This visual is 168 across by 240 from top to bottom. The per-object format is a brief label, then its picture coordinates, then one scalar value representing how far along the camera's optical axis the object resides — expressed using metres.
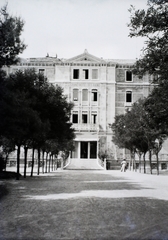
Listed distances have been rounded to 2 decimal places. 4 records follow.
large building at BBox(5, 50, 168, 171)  59.34
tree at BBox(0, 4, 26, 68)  16.22
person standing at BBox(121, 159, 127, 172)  44.33
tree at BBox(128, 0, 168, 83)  15.83
